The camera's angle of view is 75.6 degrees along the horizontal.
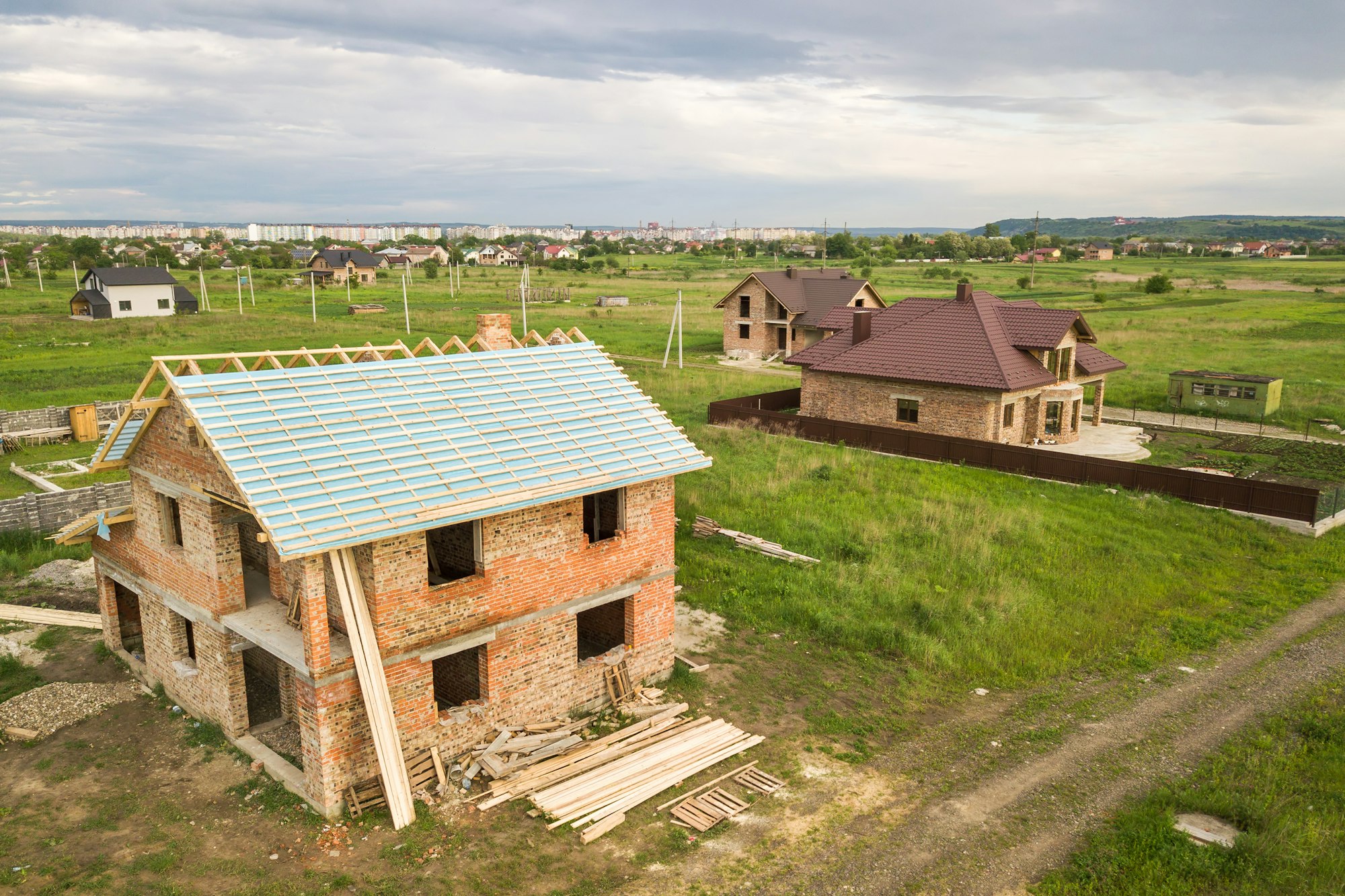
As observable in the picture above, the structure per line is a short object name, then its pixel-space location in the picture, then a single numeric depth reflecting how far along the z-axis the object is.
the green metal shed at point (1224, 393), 37.06
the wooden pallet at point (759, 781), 12.64
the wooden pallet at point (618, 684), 14.89
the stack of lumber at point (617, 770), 12.00
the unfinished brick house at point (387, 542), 11.69
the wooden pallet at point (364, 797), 11.88
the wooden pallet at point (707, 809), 11.77
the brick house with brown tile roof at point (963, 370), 31.50
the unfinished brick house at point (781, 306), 53.81
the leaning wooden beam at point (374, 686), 11.50
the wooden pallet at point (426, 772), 12.26
